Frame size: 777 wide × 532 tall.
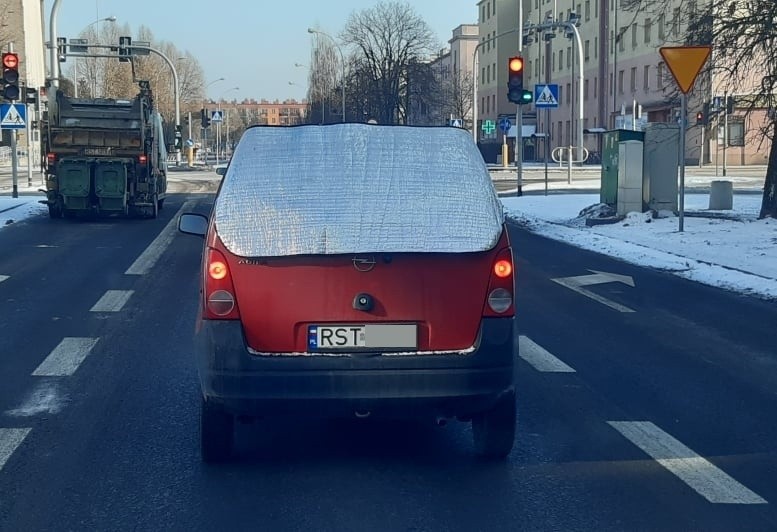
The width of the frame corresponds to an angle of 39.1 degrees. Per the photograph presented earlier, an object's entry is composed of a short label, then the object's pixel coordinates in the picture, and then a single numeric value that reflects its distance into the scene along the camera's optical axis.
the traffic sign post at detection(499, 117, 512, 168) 51.28
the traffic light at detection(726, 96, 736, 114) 20.17
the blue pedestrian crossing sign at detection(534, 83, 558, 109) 29.97
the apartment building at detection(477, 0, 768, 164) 69.69
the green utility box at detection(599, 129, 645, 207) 23.48
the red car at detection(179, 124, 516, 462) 5.25
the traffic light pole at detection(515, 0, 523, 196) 31.94
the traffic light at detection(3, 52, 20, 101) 27.91
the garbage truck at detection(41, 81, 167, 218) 24.20
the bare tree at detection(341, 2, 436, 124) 81.81
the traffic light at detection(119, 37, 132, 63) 38.98
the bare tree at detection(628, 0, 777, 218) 18.97
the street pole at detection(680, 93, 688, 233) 18.67
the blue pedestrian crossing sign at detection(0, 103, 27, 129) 30.92
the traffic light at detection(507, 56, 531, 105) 28.11
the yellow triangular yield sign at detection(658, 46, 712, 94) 17.50
